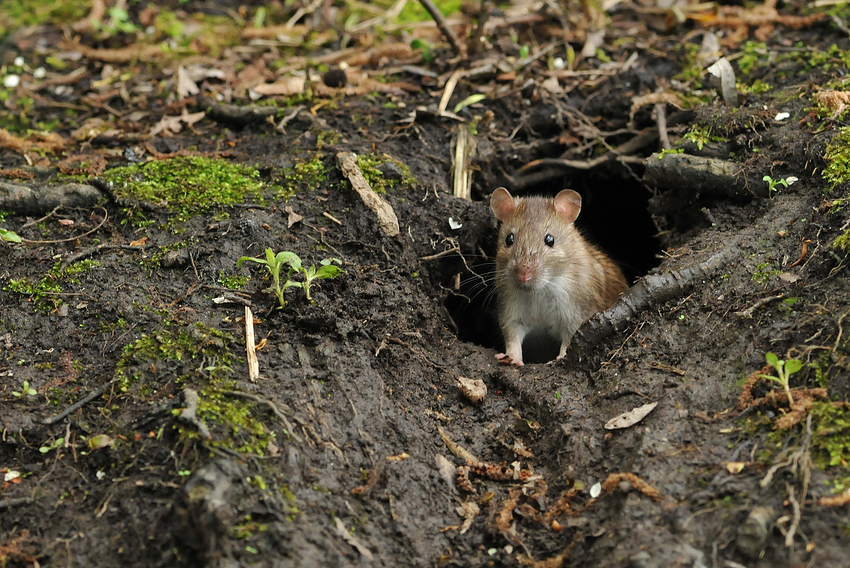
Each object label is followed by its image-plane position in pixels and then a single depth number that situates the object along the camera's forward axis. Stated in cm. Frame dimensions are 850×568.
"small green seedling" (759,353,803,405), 722
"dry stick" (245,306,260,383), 799
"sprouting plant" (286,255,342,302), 889
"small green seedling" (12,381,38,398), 777
